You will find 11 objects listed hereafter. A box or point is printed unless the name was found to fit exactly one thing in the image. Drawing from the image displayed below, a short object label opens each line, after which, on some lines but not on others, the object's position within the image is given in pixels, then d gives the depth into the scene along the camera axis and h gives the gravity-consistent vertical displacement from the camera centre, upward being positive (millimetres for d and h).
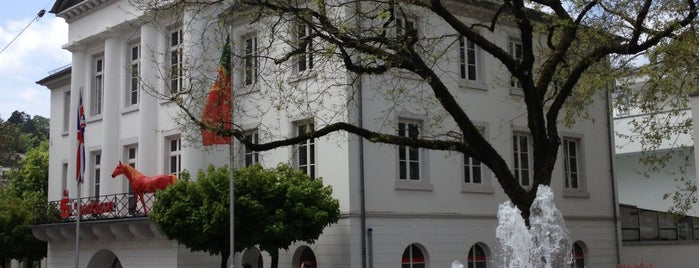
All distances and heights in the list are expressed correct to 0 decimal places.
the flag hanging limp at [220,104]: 17644 +2924
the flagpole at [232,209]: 21031 +881
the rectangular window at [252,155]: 27252 +2656
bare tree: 16797 +3599
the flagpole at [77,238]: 25247 +377
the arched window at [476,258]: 27281 -384
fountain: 17422 +111
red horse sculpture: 26656 +1948
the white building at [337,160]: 24859 +2483
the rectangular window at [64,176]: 36000 +2863
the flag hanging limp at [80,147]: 26109 +2860
